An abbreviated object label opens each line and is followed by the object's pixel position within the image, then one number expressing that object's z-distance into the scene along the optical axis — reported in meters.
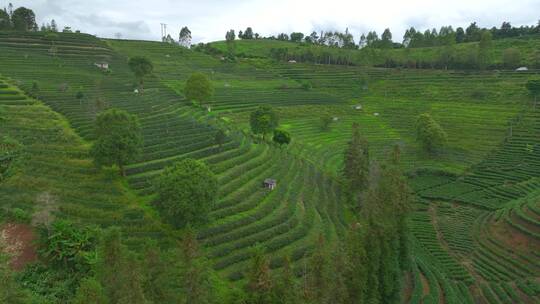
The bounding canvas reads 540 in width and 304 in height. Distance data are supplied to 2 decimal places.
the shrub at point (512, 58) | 114.94
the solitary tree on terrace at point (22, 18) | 115.62
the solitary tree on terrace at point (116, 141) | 37.66
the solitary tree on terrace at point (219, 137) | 49.12
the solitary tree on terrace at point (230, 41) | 148.38
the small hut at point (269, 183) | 45.28
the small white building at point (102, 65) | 90.92
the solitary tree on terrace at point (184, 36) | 173.12
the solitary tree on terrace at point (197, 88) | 72.31
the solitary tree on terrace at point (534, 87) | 84.31
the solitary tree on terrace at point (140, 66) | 75.00
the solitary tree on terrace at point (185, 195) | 31.31
